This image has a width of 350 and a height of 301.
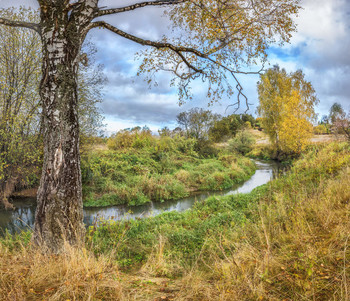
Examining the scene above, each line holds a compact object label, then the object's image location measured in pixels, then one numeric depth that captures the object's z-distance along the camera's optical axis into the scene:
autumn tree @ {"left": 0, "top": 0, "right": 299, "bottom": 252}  4.18
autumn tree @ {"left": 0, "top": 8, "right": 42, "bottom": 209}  9.74
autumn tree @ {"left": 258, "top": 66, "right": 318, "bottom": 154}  23.34
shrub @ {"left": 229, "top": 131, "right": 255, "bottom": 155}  33.41
